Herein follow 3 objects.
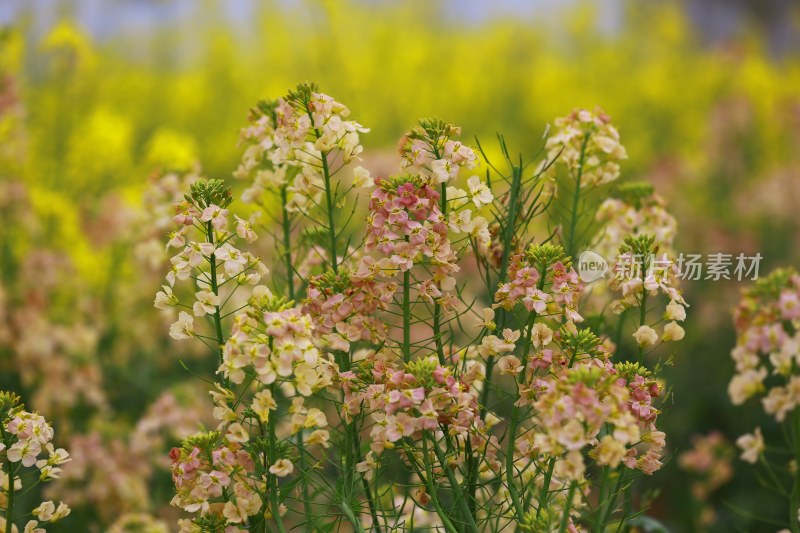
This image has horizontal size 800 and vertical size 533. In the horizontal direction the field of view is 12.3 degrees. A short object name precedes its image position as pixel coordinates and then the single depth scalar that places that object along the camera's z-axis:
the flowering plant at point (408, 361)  2.15
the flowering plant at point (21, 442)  2.21
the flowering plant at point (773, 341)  2.21
